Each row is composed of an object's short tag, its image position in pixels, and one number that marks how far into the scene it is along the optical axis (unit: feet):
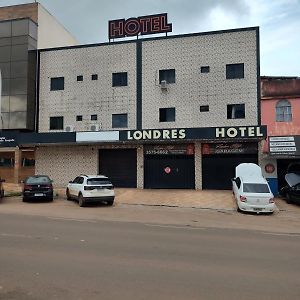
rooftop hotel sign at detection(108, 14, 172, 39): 79.22
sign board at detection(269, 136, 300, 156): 64.18
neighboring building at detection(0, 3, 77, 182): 79.67
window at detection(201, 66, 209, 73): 73.77
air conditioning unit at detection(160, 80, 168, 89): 74.35
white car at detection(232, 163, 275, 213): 48.16
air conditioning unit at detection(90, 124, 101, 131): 76.33
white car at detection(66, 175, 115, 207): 50.90
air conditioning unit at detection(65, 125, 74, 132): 77.69
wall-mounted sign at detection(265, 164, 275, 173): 70.18
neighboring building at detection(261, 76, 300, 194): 70.14
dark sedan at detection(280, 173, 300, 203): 57.39
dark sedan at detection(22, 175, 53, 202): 55.40
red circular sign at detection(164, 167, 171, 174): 73.93
